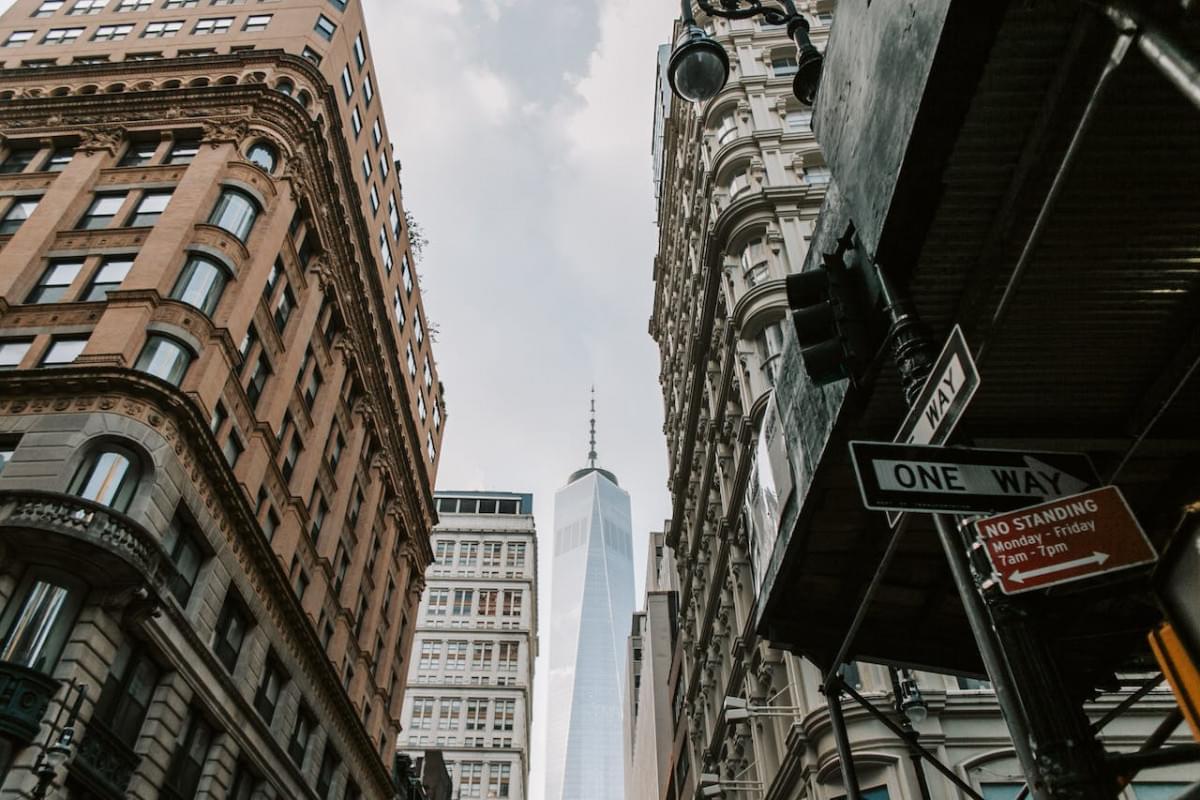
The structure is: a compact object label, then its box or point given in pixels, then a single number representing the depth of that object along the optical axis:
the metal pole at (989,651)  3.80
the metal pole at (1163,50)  3.15
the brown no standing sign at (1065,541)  3.93
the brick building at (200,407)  21.84
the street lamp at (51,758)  17.14
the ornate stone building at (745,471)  17.97
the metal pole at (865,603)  5.53
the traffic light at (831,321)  5.98
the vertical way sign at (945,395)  4.24
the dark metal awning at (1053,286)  4.68
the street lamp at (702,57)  10.20
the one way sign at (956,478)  4.43
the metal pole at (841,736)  7.23
